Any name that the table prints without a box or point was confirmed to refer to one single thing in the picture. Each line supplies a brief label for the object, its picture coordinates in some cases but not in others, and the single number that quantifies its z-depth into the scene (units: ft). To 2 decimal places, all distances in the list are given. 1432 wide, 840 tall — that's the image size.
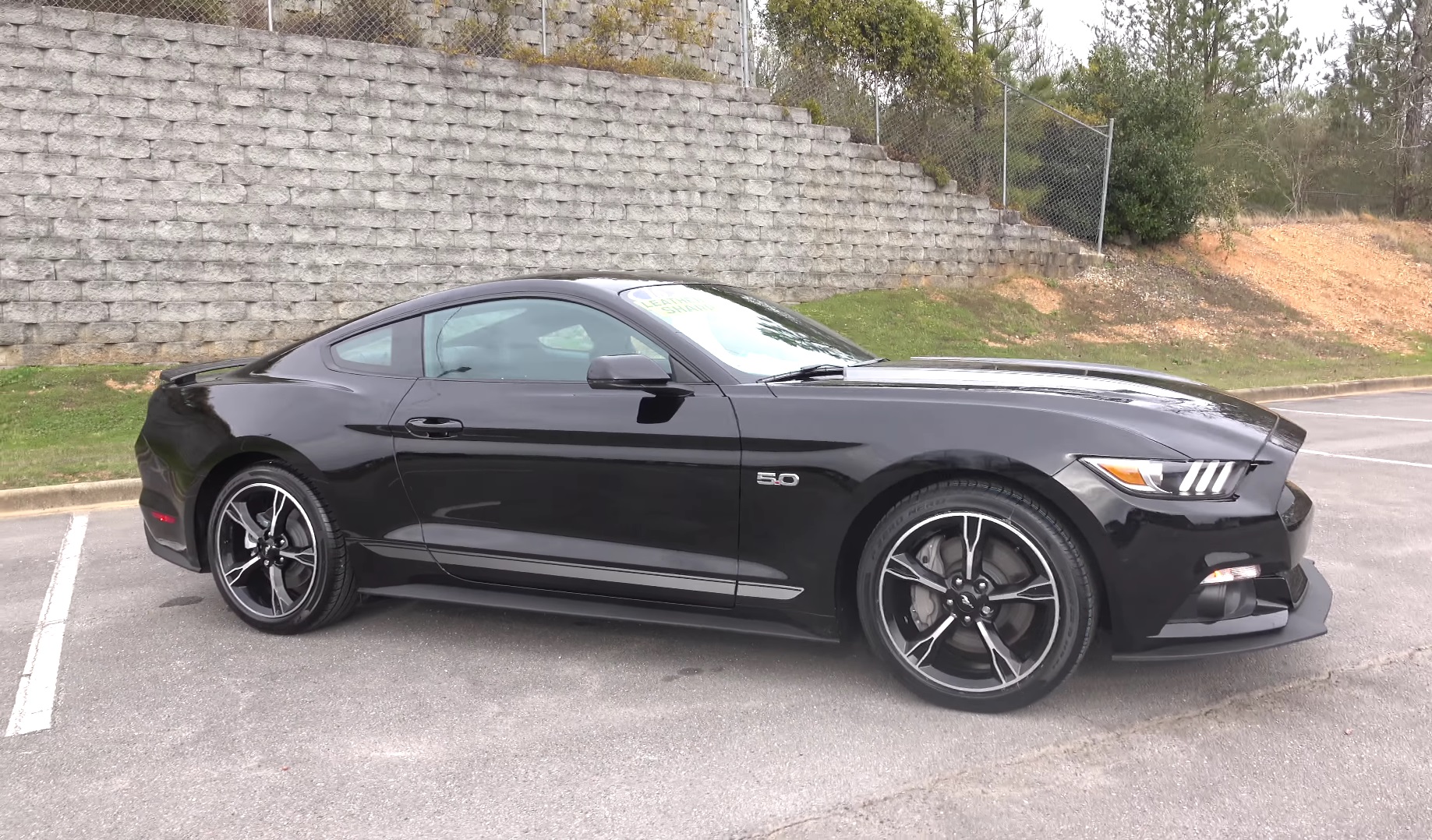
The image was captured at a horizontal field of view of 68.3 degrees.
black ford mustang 10.65
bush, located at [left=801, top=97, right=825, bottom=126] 56.13
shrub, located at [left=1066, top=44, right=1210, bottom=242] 67.51
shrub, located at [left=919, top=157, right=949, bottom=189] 59.36
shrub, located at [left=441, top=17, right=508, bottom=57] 47.67
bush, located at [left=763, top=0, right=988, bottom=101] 56.59
